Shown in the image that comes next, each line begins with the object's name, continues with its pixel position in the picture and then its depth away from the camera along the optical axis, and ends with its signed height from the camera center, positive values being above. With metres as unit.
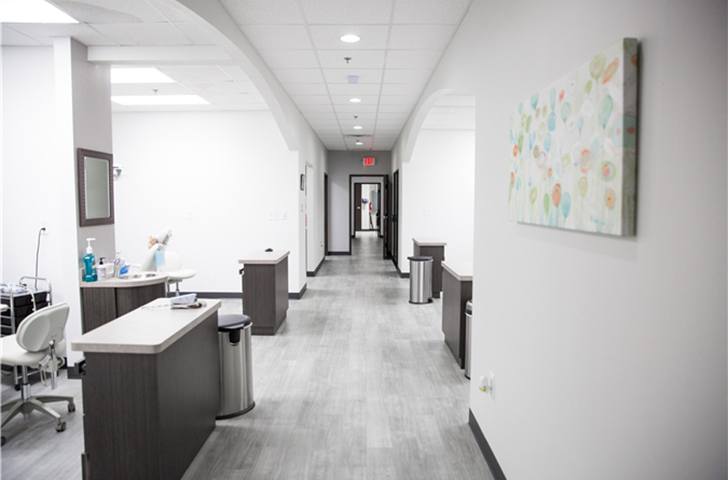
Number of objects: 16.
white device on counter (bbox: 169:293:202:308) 2.85 -0.54
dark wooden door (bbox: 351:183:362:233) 19.33 +0.00
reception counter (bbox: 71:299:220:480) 2.18 -0.86
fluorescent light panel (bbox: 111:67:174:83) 5.14 +1.39
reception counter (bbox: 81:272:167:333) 3.96 -0.72
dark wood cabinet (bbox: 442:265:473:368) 4.07 -0.89
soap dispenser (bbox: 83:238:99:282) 3.96 -0.46
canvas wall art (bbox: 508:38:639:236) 1.22 +0.17
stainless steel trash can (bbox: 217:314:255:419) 3.18 -1.01
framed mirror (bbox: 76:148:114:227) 3.92 +0.17
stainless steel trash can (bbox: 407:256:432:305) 6.84 -0.99
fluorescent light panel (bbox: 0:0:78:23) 3.28 +1.33
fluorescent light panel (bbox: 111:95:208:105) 6.27 +1.39
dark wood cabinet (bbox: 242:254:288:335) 5.25 -0.92
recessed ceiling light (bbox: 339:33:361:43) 3.84 +1.31
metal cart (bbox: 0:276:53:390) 3.86 -0.73
